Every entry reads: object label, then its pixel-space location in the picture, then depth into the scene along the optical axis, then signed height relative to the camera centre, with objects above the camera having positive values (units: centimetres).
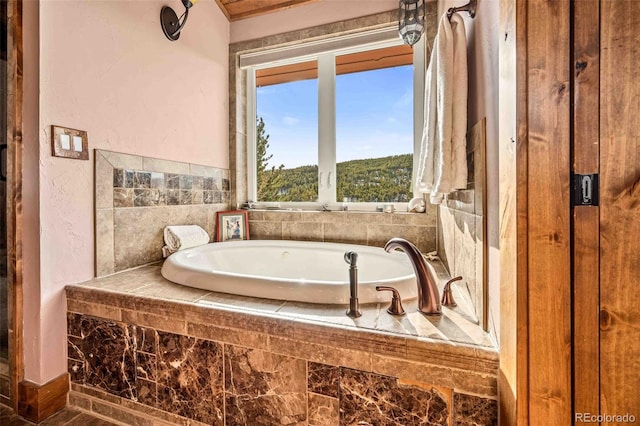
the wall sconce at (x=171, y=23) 184 +130
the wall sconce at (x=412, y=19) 179 +126
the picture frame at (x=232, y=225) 234 -13
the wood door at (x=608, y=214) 58 -1
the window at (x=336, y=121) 218 +77
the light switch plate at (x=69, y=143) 127 +34
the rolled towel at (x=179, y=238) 185 -19
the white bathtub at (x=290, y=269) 109 -33
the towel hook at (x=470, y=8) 104 +79
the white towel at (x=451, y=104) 110 +43
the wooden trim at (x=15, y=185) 121 +12
